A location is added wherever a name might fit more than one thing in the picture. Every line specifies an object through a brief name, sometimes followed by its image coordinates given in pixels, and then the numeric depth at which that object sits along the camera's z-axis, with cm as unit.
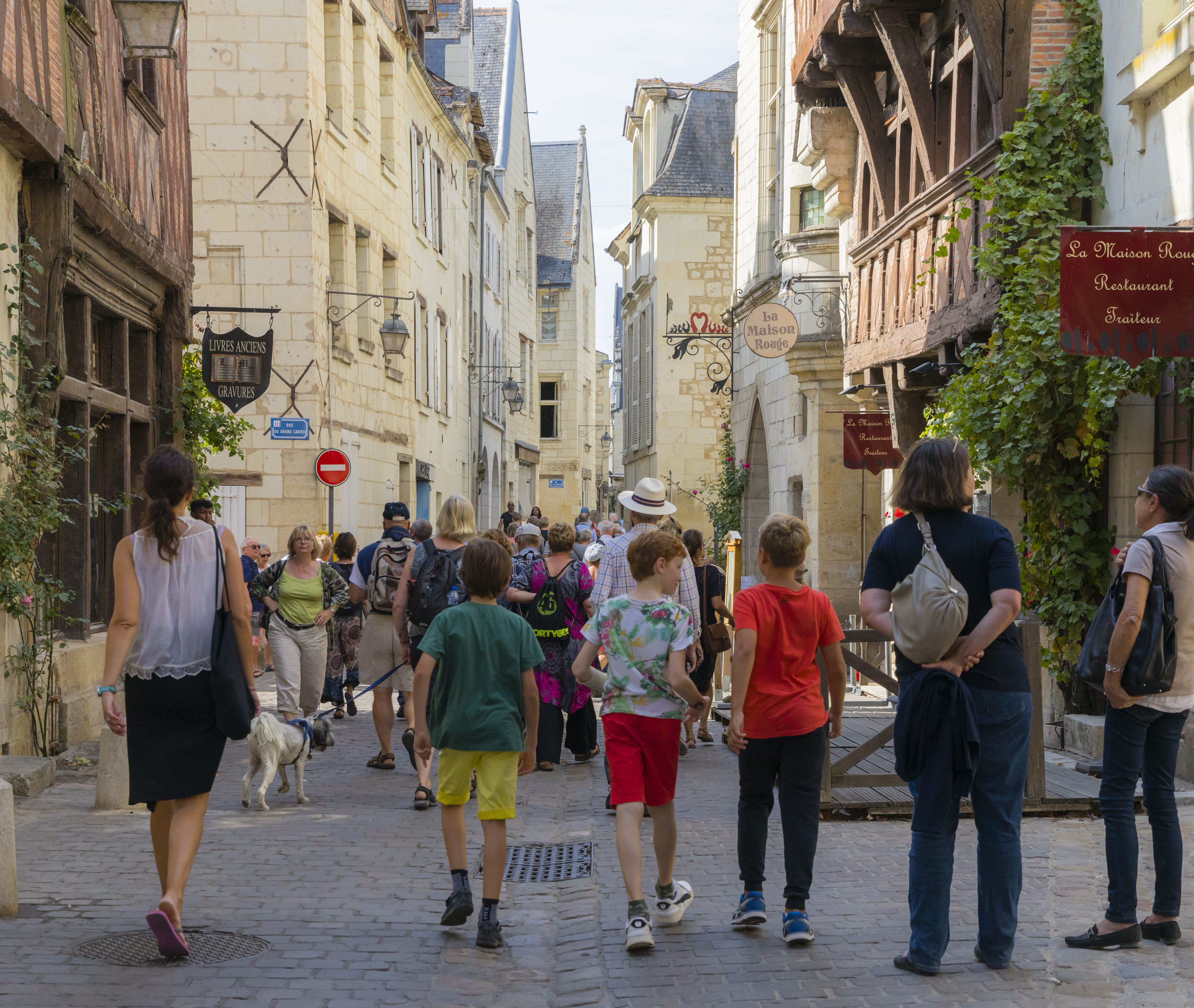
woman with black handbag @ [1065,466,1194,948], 493
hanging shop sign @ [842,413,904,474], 1505
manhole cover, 483
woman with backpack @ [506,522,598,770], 930
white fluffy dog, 784
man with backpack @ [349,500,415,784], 919
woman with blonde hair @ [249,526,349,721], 948
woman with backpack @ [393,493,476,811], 834
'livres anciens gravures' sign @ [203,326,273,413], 1516
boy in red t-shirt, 511
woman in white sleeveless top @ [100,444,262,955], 501
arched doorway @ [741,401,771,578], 2330
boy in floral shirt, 528
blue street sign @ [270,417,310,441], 1658
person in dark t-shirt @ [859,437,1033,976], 451
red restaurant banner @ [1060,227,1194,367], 783
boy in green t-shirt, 526
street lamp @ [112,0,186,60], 1027
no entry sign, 1689
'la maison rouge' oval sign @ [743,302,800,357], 1708
